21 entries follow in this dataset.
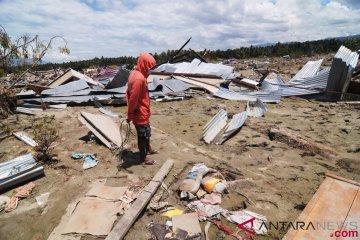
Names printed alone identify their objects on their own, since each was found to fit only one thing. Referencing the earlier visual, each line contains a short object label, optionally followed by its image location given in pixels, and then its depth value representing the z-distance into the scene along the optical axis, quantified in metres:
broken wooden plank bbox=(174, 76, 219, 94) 10.23
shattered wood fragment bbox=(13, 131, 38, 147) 4.81
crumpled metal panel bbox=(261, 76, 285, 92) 9.75
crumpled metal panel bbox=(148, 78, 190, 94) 9.99
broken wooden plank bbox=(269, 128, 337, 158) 4.41
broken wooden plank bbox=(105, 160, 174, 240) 2.54
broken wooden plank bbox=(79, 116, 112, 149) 4.65
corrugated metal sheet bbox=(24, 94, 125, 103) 7.93
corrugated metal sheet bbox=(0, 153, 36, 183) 3.54
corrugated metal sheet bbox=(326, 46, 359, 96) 8.05
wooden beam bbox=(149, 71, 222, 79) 11.68
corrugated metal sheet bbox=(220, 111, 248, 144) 5.13
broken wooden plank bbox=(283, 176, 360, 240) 2.30
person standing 3.57
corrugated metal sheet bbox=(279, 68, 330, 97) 8.97
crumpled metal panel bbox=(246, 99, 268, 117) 6.83
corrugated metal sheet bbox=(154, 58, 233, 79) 12.74
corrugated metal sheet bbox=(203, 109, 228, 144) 5.15
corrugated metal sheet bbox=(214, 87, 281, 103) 8.60
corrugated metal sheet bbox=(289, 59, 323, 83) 10.47
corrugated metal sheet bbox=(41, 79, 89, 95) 8.59
